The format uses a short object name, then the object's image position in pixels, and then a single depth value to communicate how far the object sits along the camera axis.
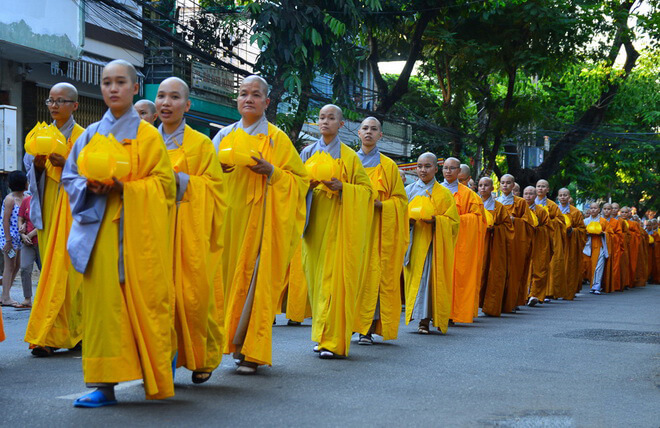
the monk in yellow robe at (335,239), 6.99
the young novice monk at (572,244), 16.61
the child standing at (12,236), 10.17
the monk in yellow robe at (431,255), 9.41
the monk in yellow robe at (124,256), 4.54
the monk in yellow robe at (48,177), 6.98
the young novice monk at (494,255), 12.27
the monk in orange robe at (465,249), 10.56
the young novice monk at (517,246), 12.75
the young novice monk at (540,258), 14.63
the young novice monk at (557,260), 16.02
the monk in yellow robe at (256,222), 6.02
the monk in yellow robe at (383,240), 7.89
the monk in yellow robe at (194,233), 5.25
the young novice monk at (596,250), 19.53
